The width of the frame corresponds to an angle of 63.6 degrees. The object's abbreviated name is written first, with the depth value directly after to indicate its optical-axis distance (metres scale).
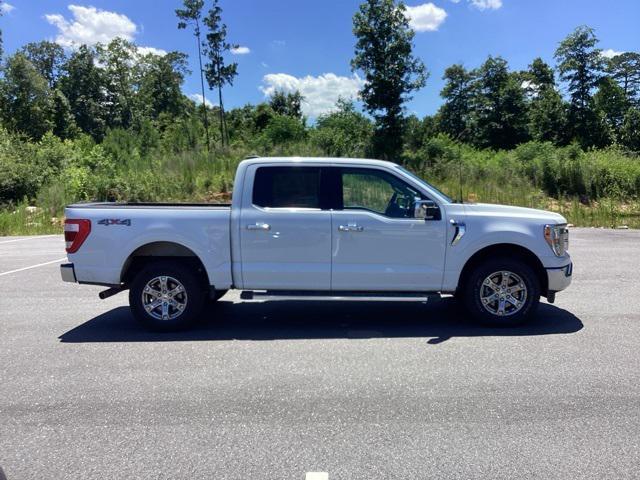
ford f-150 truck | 6.12
